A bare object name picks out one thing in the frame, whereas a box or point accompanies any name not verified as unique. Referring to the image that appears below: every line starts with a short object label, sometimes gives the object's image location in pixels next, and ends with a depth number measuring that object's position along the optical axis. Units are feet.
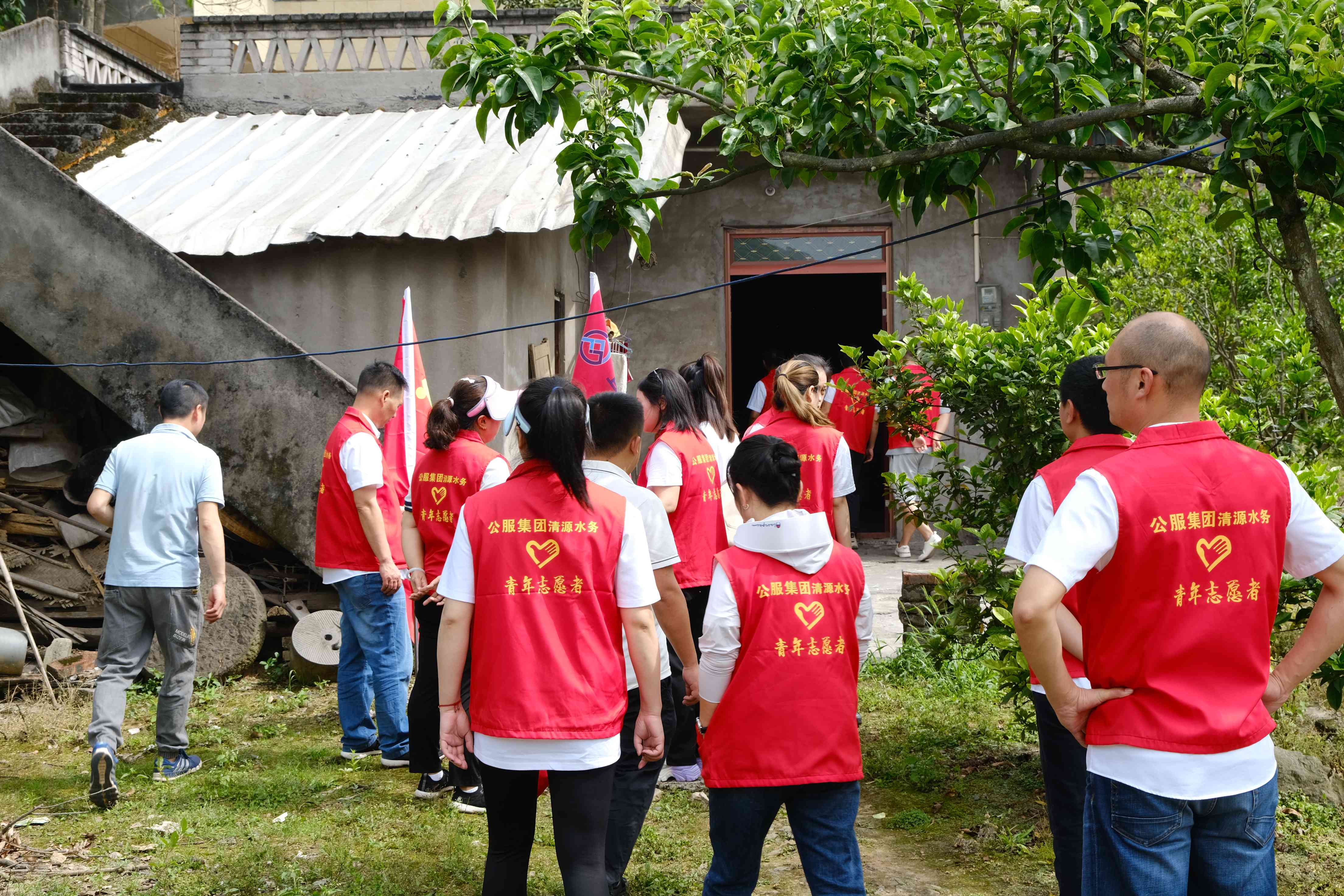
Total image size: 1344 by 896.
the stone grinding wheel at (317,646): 23.88
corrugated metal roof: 26.78
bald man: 8.34
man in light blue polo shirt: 18.29
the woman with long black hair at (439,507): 17.28
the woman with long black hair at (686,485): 17.40
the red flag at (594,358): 24.03
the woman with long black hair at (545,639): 10.71
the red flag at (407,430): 20.74
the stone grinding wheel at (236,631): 24.25
